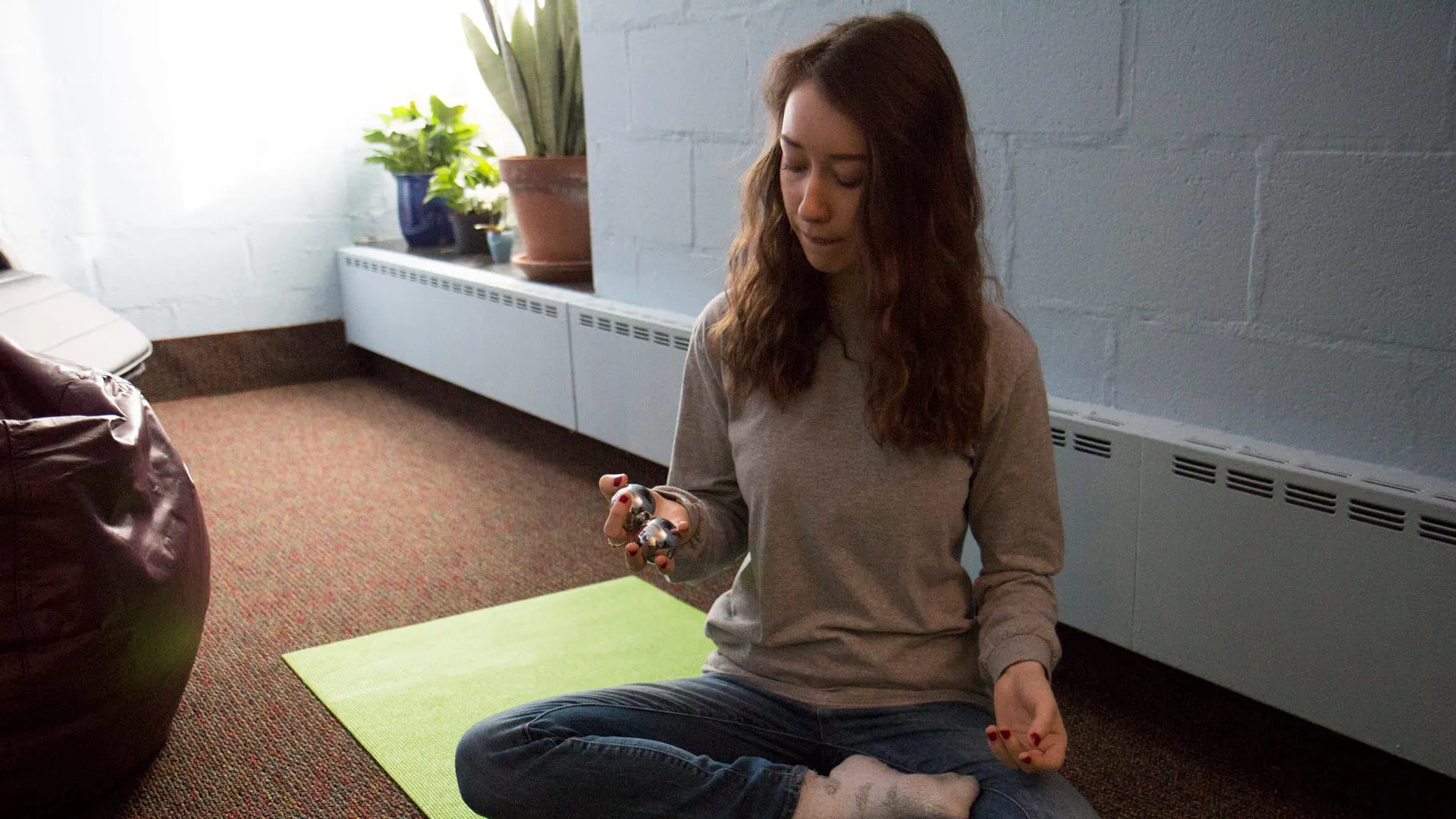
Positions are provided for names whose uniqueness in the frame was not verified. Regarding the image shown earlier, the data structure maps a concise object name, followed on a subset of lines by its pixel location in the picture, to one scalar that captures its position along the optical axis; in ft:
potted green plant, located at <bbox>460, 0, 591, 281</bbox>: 10.12
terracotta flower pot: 10.32
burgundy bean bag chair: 4.62
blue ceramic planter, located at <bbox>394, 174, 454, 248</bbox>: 12.63
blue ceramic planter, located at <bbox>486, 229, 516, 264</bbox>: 11.66
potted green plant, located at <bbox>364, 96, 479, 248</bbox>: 12.50
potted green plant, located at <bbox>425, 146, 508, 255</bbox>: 12.05
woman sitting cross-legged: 3.77
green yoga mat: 5.75
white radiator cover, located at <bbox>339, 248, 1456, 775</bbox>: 4.70
